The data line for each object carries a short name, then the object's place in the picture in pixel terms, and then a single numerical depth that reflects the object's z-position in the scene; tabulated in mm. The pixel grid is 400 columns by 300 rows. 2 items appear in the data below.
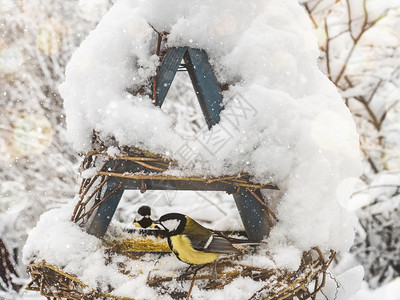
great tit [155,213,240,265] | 960
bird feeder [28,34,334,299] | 934
